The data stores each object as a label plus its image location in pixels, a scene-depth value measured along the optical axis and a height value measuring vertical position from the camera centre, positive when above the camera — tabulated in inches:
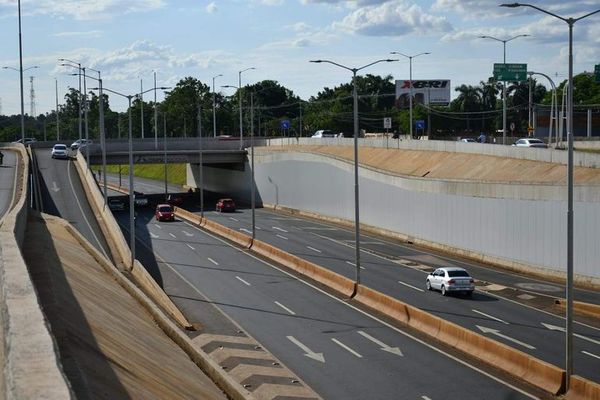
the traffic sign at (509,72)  2429.9 +213.0
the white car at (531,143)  2775.3 +14.8
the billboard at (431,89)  4729.3 +325.8
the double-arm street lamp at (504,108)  2625.5 +121.8
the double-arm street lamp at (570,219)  892.0 -77.8
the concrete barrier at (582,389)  851.9 -244.5
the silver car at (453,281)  1573.6 -244.4
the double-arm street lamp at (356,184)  1546.5 -63.2
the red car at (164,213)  3075.8 -220.9
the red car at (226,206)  3530.3 -227.1
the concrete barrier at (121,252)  1389.0 -219.8
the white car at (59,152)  3796.8 +0.7
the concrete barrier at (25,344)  402.0 -109.4
